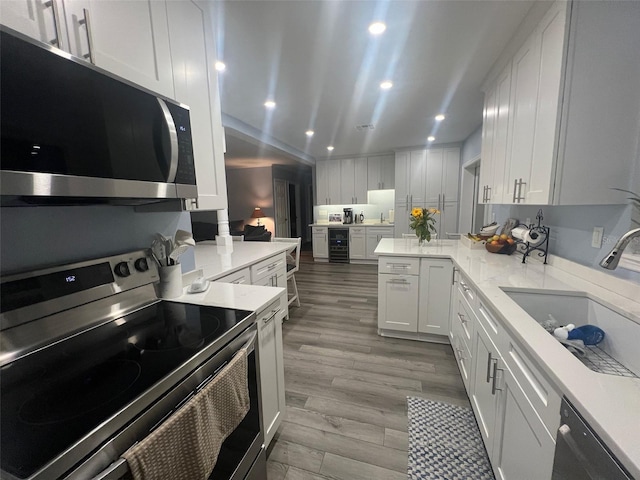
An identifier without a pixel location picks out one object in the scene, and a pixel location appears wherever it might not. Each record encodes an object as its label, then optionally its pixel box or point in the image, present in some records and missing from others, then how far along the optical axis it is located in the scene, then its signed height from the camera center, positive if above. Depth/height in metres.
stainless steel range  0.55 -0.46
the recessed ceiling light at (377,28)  1.74 +1.20
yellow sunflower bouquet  2.74 -0.18
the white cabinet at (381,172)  6.10 +0.80
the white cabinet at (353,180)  6.29 +0.65
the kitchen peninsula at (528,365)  0.65 -0.50
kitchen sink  1.02 -0.56
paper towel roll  2.04 -0.22
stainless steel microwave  0.66 +0.25
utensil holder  1.35 -0.37
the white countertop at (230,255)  1.89 -0.43
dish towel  0.62 -0.62
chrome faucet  0.89 -0.17
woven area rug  1.37 -1.38
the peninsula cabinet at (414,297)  2.44 -0.88
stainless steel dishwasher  0.57 -0.60
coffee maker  6.40 -0.21
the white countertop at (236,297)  1.26 -0.45
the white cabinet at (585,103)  1.29 +0.52
